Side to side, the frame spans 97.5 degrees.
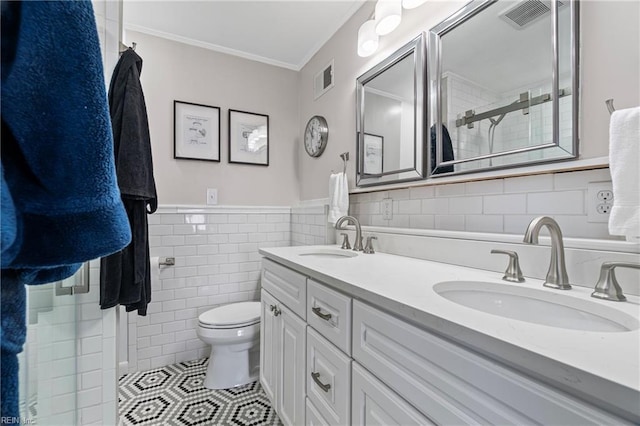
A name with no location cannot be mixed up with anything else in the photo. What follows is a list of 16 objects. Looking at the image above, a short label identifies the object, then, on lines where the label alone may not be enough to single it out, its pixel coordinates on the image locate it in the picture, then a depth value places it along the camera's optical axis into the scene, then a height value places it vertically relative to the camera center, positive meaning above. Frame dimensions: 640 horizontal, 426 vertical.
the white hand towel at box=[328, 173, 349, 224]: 1.77 +0.11
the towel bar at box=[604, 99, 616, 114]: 0.75 +0.30
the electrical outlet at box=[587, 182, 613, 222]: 0.78 +0.05
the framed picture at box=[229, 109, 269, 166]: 2.32 +0.65
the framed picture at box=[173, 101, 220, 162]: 2.13 +0.65
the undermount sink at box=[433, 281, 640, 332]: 0.63 -0.23
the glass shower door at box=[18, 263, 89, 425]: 0.74 -0.43
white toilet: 1.71 -0.83
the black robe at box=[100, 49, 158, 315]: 1.09 +0.14
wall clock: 2.15 +0.64
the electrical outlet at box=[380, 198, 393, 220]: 1.54 +0.04
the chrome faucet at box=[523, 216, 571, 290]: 0.75 -0.12
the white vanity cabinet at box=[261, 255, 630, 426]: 0.45 -0.36
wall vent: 2.09 +1.05
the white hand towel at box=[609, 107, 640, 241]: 0.65 +0.11
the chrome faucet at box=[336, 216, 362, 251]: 1.57 -0.11
